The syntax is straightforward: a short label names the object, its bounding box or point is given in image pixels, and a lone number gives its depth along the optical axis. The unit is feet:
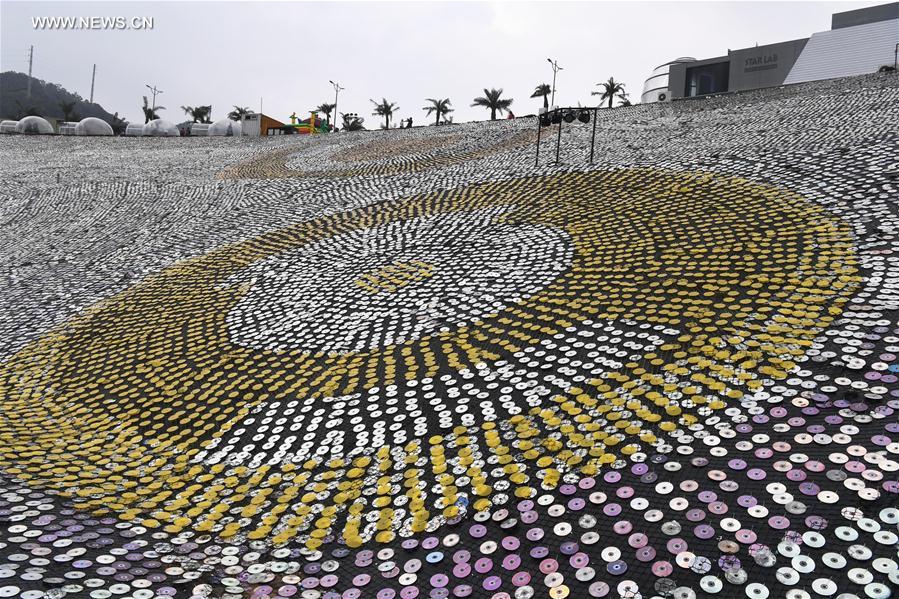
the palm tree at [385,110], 166.16
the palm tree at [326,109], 175.86
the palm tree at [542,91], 144.56
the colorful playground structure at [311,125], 125.49
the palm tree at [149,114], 199.31
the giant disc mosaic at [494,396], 12.89
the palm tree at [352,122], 171.73
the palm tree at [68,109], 191.25
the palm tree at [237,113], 192.03
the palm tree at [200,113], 193.44
